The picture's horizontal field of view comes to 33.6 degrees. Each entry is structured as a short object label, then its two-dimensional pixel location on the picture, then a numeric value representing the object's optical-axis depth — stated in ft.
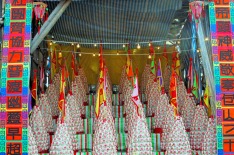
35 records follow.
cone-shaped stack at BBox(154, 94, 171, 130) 22.71
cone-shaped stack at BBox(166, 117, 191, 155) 19.65
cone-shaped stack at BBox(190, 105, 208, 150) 21.62
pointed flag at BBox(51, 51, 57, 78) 28.09
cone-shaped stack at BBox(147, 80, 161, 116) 25.02
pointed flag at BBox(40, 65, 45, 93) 24.45
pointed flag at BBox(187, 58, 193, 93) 26.13
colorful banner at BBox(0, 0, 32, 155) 18.76
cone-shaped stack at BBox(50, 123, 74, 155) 19.44
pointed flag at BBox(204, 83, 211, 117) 21.98
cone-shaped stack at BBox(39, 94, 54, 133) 22.76
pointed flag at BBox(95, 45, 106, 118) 20.44
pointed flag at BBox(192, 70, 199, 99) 24.76
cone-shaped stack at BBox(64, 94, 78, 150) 21.08
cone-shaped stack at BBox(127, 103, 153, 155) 19.34
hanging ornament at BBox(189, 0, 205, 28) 20.15
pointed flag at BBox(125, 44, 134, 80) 24.77
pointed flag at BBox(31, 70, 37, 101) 21.83
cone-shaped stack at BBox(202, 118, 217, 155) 19.47
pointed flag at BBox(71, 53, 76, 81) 27.18
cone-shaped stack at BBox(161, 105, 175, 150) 21.36
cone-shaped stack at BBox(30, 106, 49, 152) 20.95
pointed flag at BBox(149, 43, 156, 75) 28.35
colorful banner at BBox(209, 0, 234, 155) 18.94
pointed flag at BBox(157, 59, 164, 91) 24.49
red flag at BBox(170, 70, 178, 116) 20.39
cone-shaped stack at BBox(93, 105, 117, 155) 19.38
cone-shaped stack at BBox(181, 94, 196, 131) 23.65
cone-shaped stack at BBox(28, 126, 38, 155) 19.01
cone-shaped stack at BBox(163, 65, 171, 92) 29.68
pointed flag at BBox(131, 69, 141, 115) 19.77
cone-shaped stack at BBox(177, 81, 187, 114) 25.48
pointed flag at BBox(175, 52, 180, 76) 28.58
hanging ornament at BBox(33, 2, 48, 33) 20.38
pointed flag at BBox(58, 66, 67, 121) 20.31
